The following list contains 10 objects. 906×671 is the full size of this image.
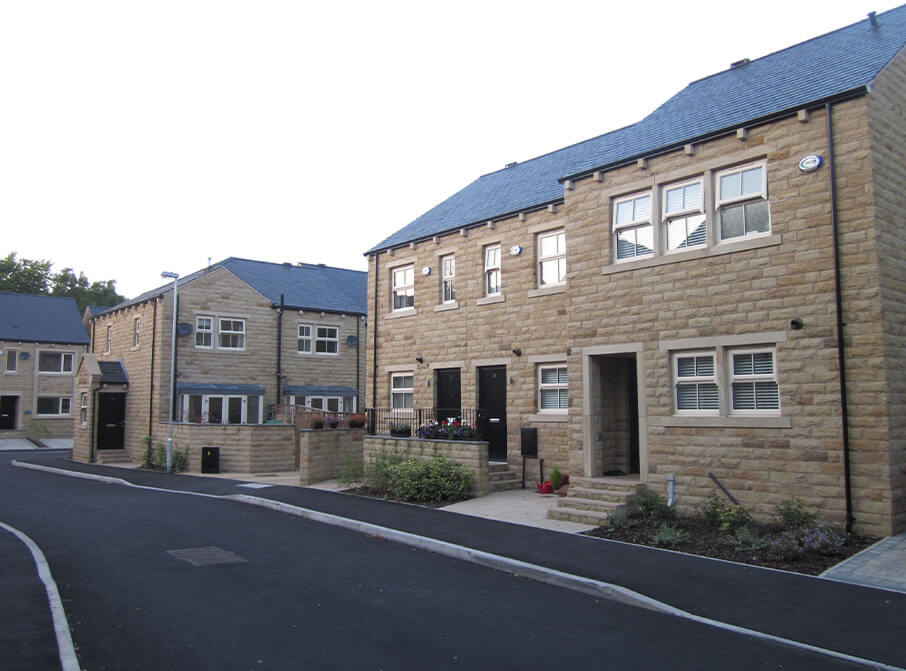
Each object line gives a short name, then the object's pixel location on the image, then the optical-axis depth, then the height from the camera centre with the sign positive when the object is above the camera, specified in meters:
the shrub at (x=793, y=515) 10.07 -1.81
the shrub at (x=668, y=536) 10.36 -2.19
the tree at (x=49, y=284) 60.38 +10.07
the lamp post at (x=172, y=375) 23.98 +0.64
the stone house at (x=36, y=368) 38.38 +1.39
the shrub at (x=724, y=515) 10.72 -1.94
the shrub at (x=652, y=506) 11.57 -1.94
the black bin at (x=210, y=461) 23.29 -2.32
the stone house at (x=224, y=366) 25.45 +1.07
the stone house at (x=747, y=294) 10.15 +1.66
